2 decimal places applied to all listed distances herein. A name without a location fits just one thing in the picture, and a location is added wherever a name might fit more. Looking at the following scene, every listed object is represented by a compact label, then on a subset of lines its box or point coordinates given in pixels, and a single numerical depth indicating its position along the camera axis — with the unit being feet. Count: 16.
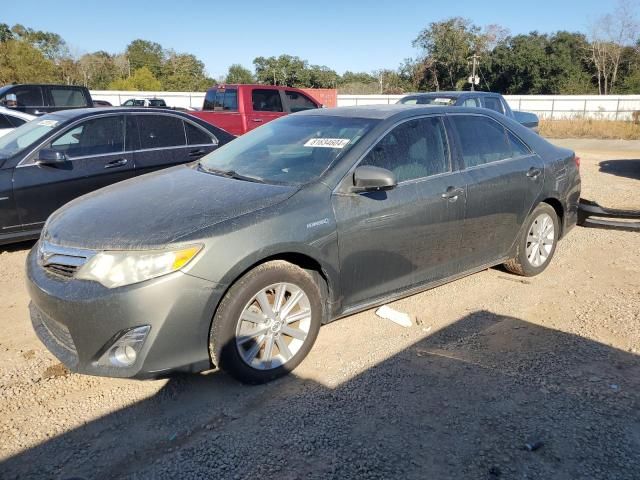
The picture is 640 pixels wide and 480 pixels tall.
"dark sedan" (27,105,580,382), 9.11
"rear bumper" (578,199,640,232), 22.15
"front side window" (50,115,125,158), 19.13
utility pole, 146.86
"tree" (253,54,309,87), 201.26
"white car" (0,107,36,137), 29.99
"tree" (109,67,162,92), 167.84
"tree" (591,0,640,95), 169.78
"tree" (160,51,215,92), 190.90
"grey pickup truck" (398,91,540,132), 36.09
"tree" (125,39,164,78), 217.36
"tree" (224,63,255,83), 222.48
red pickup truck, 39.11
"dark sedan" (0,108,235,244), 17.78
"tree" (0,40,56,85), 143.84
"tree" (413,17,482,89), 190.39
